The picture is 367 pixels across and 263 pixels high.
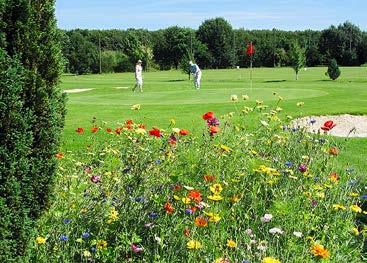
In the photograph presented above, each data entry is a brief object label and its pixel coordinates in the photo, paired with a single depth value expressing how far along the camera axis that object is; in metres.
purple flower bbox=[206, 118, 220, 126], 5.70
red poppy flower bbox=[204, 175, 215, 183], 4.66
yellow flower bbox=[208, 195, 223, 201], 3.86
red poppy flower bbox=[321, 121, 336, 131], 5.71
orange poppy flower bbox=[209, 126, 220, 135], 5.34
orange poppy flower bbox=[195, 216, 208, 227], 3.68
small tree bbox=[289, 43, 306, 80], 52.69
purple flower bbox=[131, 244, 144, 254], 3.94
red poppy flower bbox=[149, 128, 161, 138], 5.39
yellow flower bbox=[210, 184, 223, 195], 4.14
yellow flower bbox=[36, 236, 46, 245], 4.17
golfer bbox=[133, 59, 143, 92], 33.74
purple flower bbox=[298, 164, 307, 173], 4.89
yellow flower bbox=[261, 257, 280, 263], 3.13
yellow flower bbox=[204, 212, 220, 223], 3.91
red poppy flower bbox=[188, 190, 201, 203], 3.95
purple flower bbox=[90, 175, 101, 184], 5.18
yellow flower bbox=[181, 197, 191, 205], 4.20
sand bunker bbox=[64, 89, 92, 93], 38.86
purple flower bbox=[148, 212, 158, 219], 4.41
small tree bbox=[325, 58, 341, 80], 50.17
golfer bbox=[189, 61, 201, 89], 34.89
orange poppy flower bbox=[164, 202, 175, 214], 4.15
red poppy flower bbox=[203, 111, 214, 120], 5.74
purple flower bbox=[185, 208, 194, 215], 4.16
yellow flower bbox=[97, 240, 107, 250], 4.30
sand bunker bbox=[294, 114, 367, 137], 15.51
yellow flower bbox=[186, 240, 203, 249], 3.60
